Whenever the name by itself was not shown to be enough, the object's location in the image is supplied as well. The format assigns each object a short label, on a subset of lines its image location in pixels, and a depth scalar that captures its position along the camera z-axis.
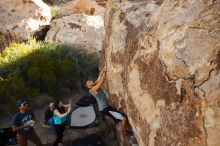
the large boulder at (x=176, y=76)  2.44
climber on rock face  4.01
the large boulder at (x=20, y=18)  7.08
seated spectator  4.58
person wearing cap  3.85
